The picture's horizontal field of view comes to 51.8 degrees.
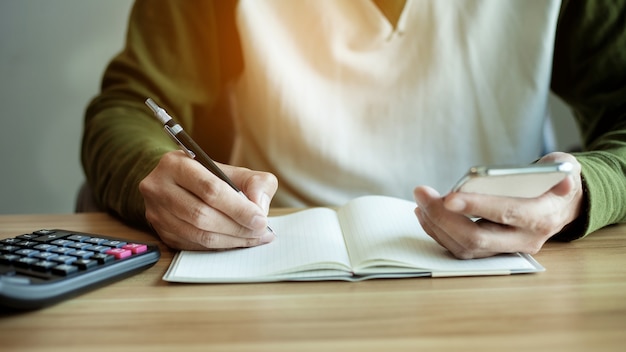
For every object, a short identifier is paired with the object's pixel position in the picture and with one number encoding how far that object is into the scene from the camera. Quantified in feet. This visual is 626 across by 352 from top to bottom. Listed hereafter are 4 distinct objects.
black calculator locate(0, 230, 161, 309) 1.63
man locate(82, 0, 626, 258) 3.27
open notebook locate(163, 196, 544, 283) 1.89
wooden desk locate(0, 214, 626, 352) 1.47
